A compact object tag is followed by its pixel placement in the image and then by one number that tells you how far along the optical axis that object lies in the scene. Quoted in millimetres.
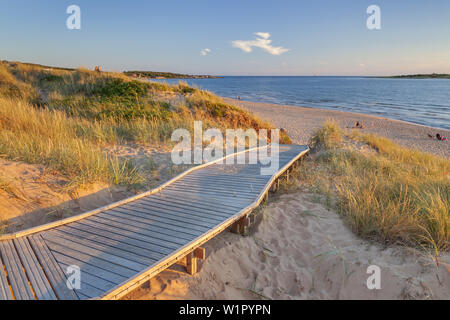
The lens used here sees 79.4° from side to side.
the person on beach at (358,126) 18578
